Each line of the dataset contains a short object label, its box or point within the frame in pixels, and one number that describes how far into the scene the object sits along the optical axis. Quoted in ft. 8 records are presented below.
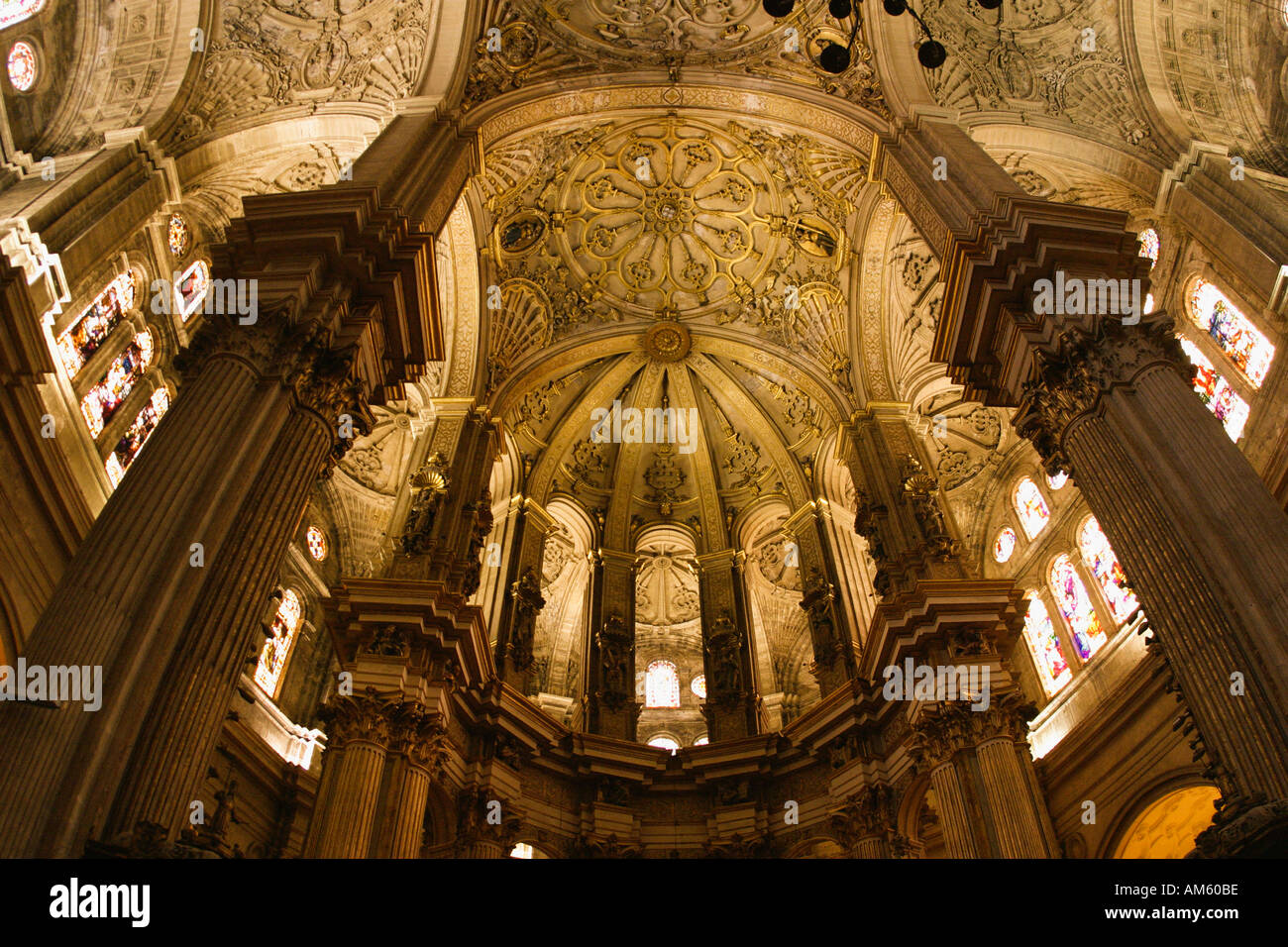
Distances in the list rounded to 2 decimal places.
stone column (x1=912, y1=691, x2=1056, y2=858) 38.11
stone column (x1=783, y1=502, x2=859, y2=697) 55.26
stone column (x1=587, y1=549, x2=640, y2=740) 56.59
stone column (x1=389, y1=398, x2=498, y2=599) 48.49
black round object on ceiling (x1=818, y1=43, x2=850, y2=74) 34.63
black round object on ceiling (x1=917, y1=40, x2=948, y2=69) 34.76
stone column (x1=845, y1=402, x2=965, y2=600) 49.49
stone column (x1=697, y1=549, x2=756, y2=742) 57.16
